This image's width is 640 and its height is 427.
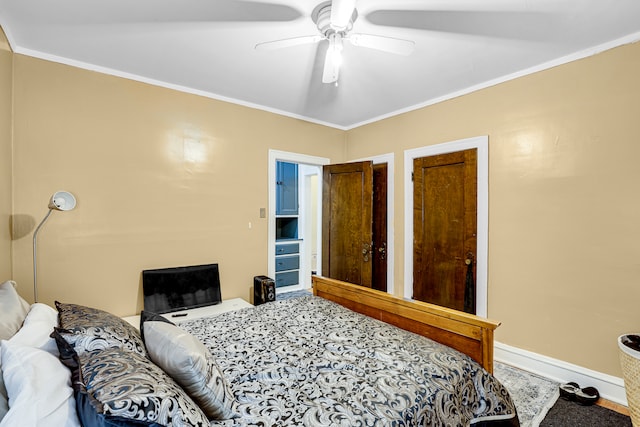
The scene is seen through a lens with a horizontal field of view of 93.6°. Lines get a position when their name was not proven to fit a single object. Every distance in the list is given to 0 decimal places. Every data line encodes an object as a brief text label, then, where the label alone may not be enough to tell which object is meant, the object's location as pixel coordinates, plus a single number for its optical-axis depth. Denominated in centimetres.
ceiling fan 178
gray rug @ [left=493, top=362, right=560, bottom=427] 207
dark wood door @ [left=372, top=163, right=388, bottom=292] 390
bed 89
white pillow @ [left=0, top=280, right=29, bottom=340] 125
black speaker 339
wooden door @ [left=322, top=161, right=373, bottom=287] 372
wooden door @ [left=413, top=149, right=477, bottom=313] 304
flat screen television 289
